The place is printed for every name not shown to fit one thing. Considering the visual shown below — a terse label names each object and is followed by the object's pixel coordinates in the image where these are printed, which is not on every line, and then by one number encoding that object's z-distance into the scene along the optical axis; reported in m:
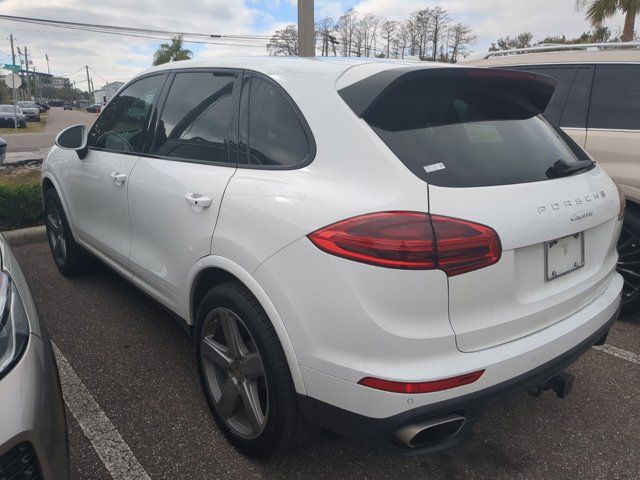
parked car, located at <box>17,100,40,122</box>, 40.19
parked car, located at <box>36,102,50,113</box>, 65.47
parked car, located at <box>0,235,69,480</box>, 1.38
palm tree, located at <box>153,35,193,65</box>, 49.66
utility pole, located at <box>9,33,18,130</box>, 26.23
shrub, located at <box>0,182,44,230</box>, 5.70
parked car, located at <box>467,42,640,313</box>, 3.61
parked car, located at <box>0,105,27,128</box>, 30.23
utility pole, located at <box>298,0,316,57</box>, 9.17
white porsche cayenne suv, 1.66
